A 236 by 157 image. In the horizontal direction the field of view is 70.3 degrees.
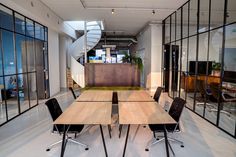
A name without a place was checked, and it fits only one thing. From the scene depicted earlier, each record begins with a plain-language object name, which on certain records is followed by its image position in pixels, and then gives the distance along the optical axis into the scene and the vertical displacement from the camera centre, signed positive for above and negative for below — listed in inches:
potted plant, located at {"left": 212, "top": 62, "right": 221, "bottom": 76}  224.4 -4.1
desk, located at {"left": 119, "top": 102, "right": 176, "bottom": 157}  89.5 -28.2
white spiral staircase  355.6 +43.0
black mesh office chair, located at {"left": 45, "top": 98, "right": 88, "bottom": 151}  106.3 -38.3
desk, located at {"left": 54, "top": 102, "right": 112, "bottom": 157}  89.5 -28.3
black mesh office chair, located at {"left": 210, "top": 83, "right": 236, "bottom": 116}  185.3 -33.1
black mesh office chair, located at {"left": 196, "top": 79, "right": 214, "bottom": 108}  208.5 -28.8
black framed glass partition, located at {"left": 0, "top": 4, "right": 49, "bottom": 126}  171.0 +5.2
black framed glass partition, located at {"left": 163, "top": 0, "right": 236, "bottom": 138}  174.4 +7.9
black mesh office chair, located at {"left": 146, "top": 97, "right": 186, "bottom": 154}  106.7 -33.4
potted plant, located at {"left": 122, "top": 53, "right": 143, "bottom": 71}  239.5 +9.8
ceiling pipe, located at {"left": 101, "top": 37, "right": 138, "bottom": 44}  532.1 +91.1
